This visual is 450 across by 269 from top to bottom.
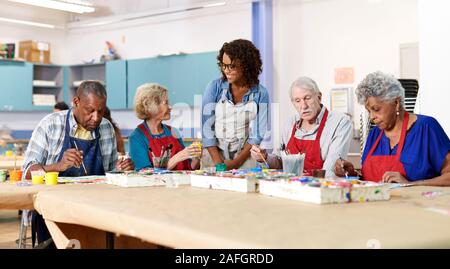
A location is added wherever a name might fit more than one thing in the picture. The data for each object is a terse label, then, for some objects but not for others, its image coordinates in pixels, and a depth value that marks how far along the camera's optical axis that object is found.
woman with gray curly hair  2.76
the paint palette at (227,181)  2.33
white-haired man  3.27
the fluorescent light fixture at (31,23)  9.79
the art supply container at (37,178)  2.87
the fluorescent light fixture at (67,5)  8.26
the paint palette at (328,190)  1.92
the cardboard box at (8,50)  9.47
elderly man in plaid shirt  3.11
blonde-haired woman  3.59
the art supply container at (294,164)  2.67
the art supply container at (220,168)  2.91
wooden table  1.34
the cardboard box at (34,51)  9.80
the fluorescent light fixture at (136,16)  8.93
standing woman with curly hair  3.60
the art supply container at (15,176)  3.09
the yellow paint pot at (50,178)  2.82
